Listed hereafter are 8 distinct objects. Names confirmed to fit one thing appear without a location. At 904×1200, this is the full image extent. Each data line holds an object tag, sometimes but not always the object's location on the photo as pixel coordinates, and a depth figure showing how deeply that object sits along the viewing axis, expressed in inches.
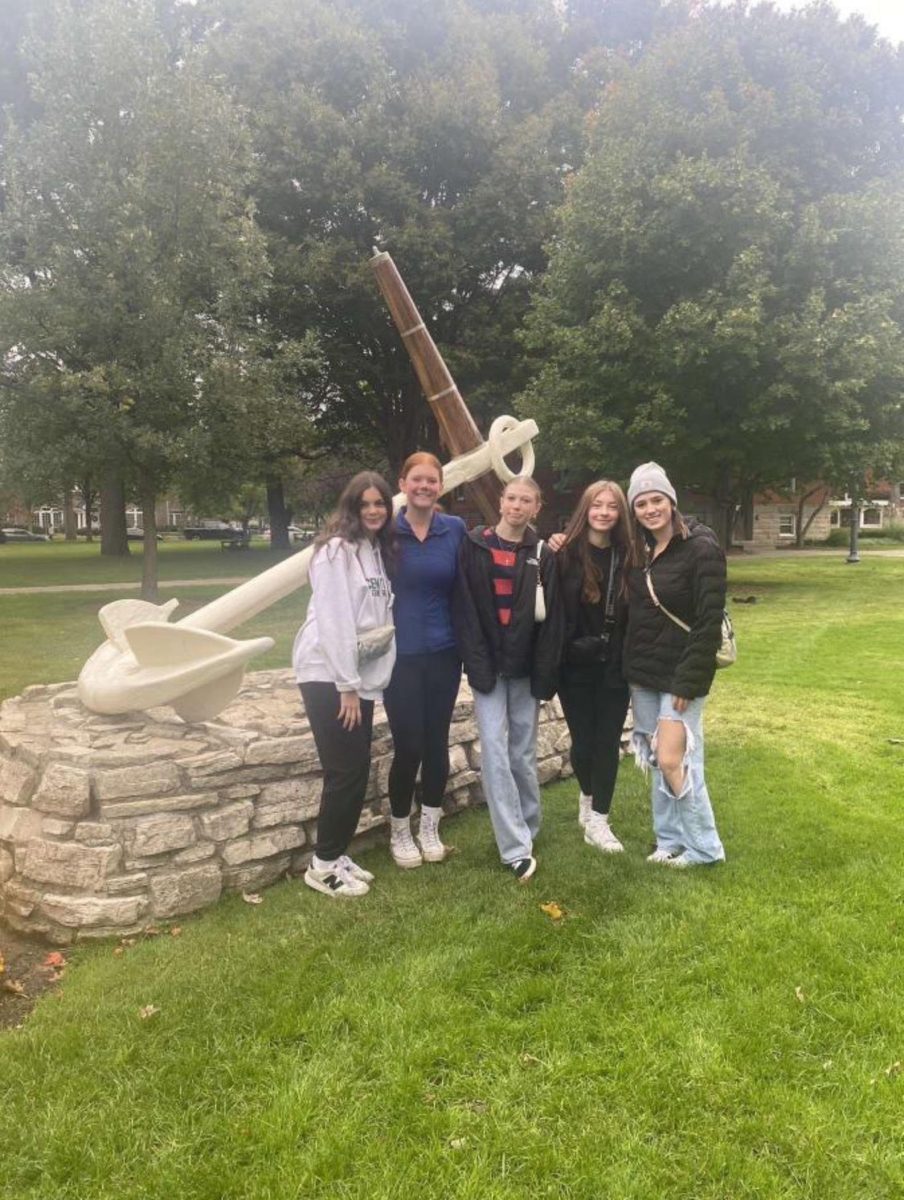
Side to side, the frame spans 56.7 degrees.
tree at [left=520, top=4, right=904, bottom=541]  562.6
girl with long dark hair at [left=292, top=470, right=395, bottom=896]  144.5
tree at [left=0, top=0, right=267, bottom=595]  457.1
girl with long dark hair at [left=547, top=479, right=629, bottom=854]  162.2
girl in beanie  149.9
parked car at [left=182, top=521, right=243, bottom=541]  2151.8
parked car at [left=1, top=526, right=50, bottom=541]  2030.0
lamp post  922.6
